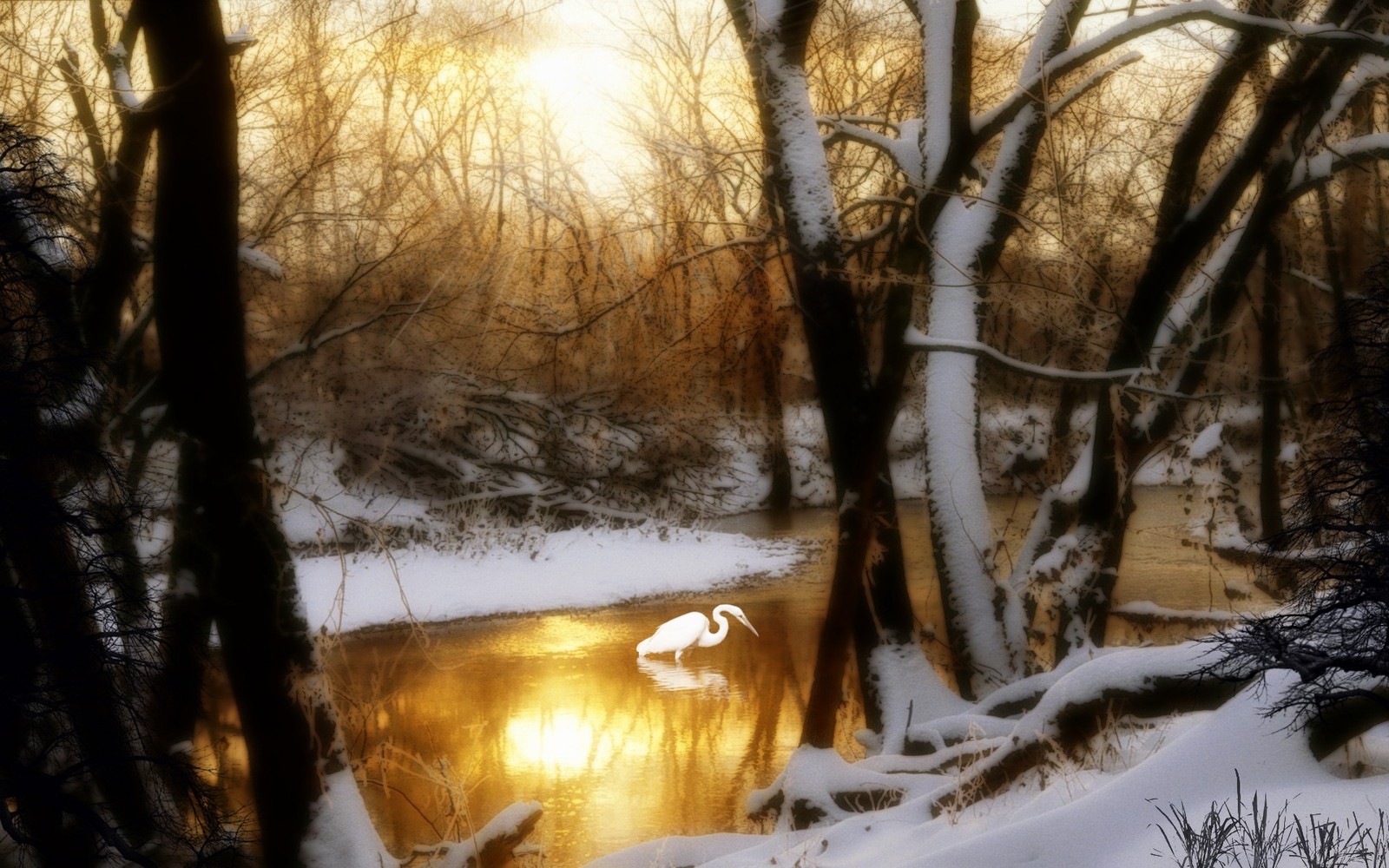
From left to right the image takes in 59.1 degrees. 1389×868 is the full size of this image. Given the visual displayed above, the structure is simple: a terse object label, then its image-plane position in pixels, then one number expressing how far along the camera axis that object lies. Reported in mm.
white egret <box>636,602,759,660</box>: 13961
